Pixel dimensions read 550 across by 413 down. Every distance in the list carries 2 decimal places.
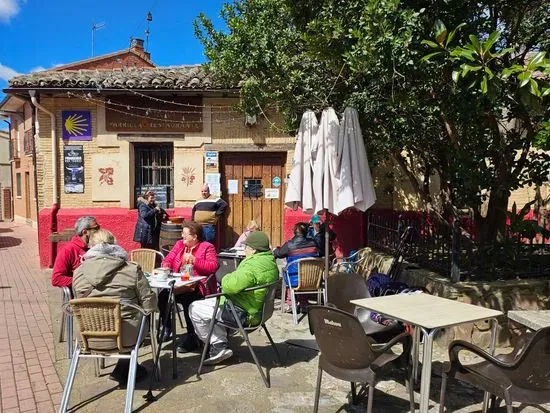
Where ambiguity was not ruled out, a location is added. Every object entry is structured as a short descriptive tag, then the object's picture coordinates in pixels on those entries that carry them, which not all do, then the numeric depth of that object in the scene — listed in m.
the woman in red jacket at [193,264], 4.68
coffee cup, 4.56
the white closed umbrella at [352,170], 4.79
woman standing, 8.05
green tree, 3.67
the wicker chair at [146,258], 5.86
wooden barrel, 7.96
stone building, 8.96
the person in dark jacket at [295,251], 5.85
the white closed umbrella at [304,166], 4.98
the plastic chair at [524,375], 2.73
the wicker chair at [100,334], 3.42
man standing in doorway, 8.16
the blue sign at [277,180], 9.59
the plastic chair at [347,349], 3.01
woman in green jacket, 4.15
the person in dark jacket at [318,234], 6.47
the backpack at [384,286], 4.95
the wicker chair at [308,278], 5.69
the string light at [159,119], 9.05
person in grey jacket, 3.57
